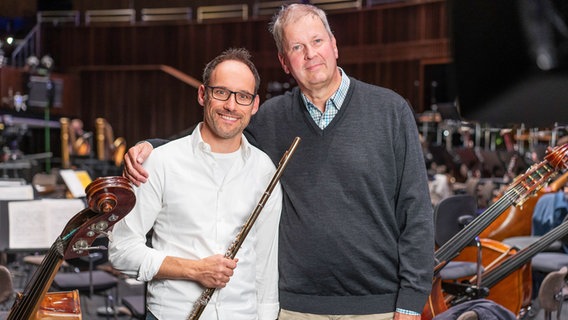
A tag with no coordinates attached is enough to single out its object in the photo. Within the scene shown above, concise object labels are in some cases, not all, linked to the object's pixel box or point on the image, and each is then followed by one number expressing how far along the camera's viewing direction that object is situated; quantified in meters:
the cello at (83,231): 1.78
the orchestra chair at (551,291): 3.57
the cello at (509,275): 3.66
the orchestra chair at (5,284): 3.20
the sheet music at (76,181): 5.19
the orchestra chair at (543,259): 4.48
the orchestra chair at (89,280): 4.65
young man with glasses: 2.03
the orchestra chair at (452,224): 4.04
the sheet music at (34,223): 4.26
